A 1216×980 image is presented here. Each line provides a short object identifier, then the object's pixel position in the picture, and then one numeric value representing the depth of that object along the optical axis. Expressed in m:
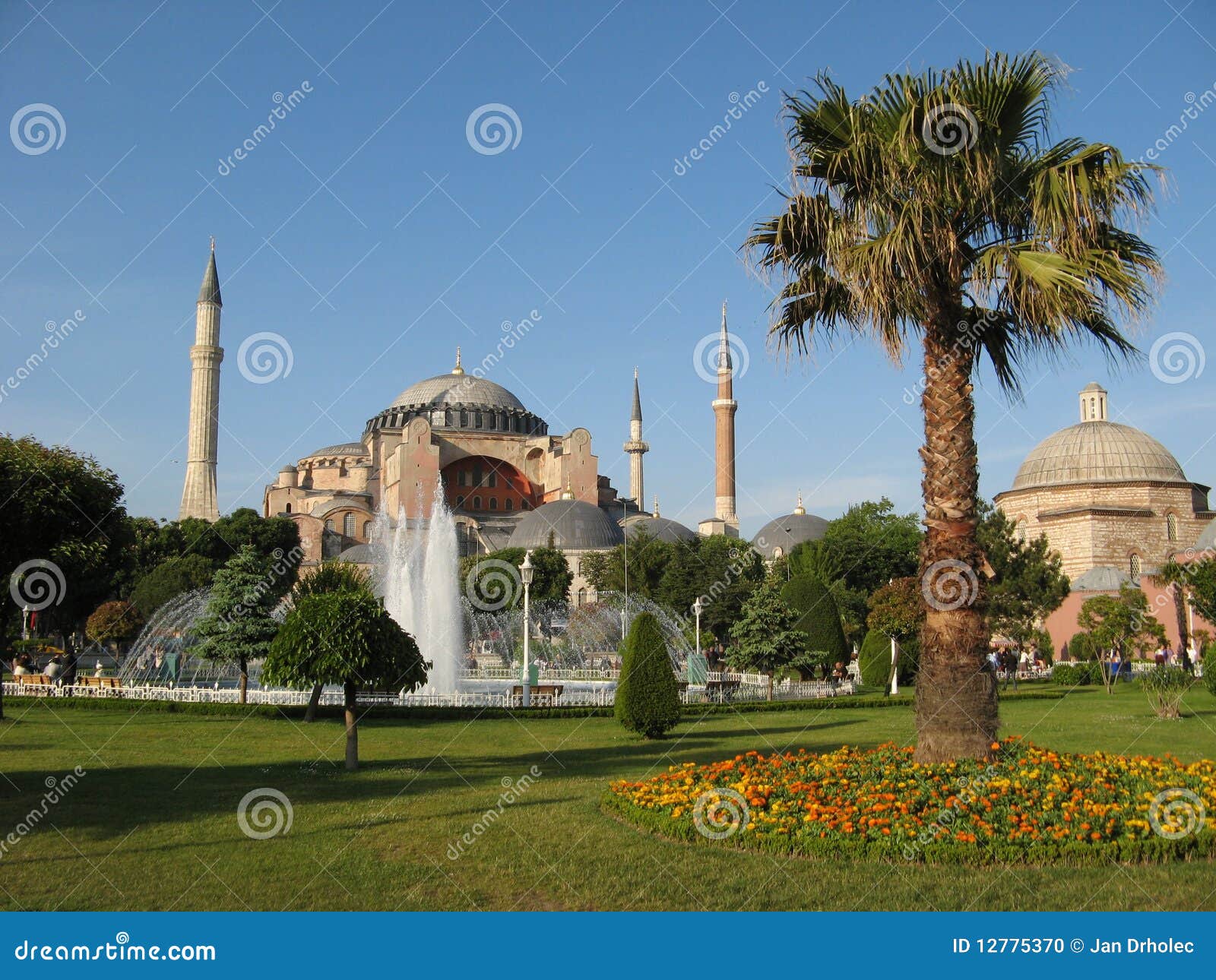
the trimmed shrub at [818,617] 25.39
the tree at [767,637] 22.34
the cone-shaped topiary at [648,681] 13.23
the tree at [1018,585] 32.12
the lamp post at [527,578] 17.94
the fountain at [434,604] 22.81
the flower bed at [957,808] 6.40
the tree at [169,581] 39.62
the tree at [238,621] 18.70
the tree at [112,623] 31.31
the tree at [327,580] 22.91
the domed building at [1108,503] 46.22
